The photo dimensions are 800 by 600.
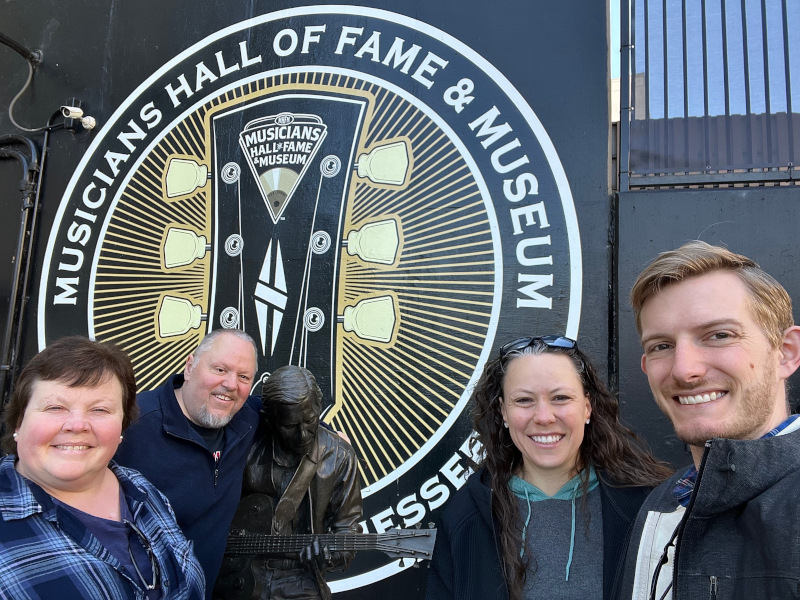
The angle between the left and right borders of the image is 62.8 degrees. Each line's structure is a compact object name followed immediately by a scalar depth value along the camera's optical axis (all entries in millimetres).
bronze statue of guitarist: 2566
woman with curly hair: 1833
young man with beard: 1089
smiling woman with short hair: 1587
